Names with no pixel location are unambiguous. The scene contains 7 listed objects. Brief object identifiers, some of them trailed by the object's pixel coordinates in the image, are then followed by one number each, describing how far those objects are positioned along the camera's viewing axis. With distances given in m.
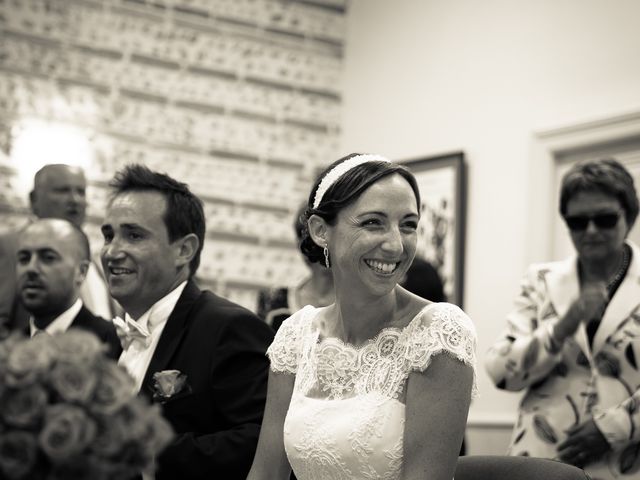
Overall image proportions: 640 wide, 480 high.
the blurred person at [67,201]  5.09
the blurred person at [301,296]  4.47
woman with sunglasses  3.69
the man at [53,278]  4.25
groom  3.23
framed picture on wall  6.44
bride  2.72
